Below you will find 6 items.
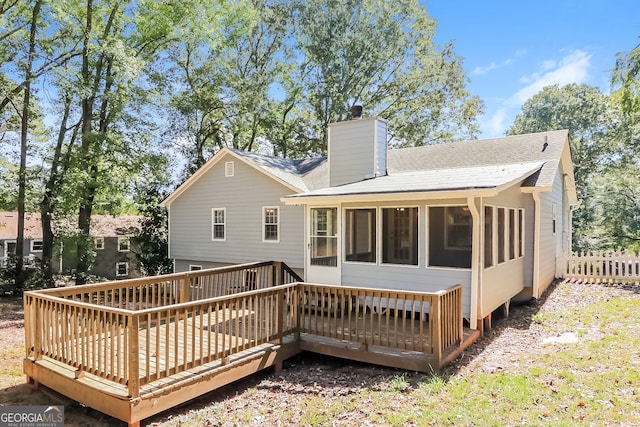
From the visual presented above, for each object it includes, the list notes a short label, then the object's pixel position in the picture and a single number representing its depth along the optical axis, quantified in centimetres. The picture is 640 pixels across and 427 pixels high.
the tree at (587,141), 2834
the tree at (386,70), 2231
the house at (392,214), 762
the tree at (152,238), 1792
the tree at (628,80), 1091
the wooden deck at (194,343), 466
